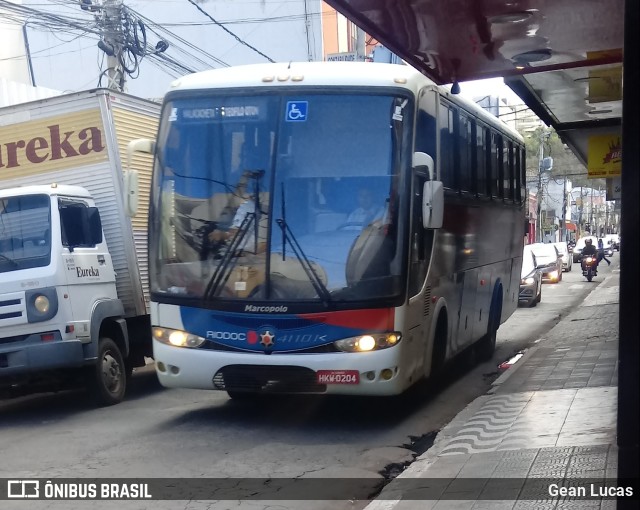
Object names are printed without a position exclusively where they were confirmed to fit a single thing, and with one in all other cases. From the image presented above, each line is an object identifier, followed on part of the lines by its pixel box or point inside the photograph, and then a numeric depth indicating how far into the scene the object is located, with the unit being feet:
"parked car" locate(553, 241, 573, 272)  123.18
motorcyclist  108.37
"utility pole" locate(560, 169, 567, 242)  217.36
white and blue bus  26.16
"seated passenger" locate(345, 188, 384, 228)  26.48
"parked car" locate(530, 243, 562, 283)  102.42
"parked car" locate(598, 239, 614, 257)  190.53
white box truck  29.50
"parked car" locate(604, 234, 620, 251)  201.34
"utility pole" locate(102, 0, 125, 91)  57.93
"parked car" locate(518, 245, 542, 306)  76.69
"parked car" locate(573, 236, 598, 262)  151.40
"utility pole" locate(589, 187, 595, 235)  306.02
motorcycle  109.29
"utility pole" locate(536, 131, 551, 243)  154.73
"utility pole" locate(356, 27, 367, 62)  67.62
